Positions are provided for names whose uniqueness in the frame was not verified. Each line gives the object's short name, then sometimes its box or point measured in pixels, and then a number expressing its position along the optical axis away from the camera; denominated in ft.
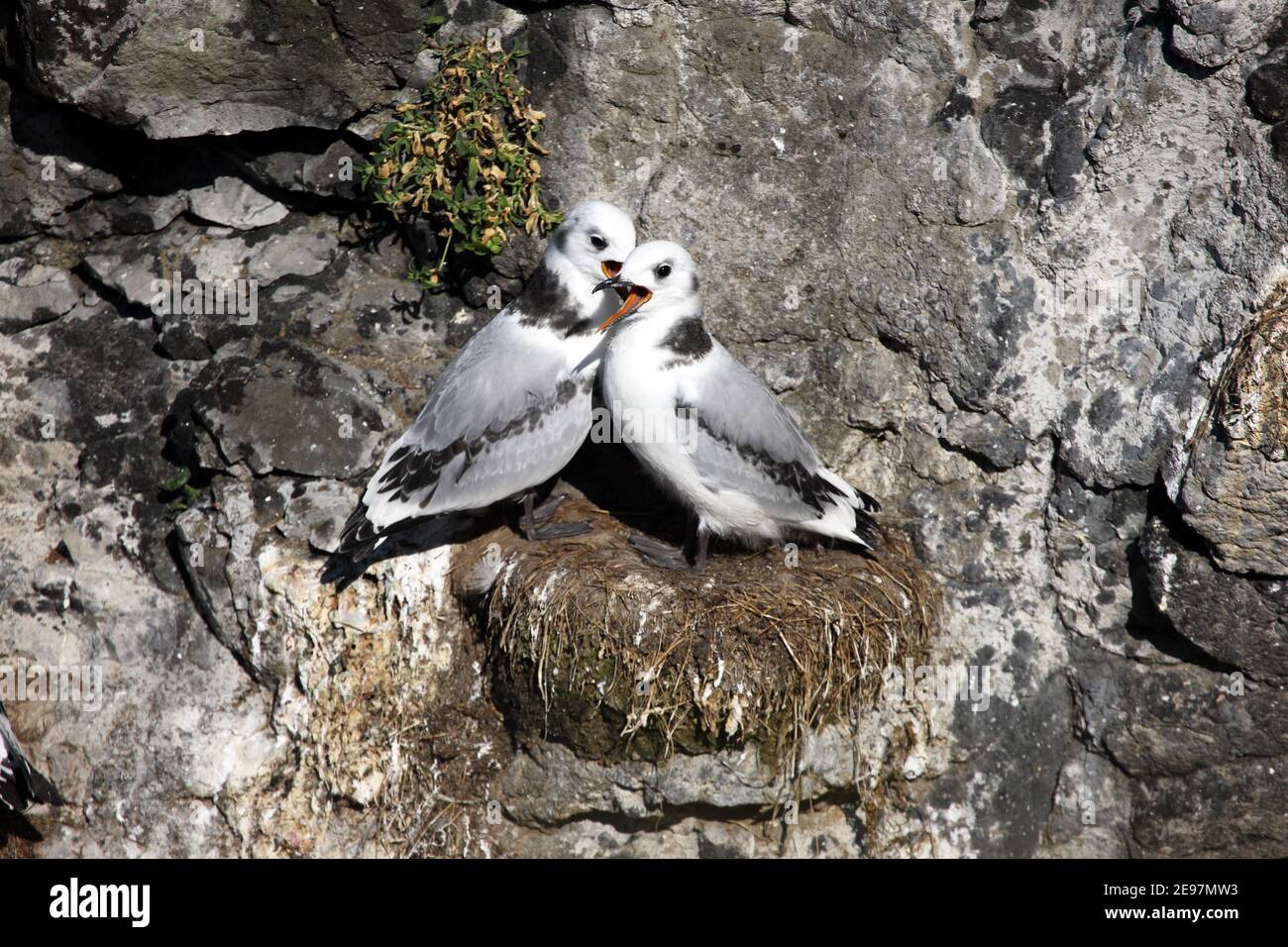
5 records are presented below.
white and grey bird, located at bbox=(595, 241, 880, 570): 15.10
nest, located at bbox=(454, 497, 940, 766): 14.99
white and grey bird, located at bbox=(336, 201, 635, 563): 15.57
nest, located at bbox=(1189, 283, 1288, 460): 13.98
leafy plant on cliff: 16.53
